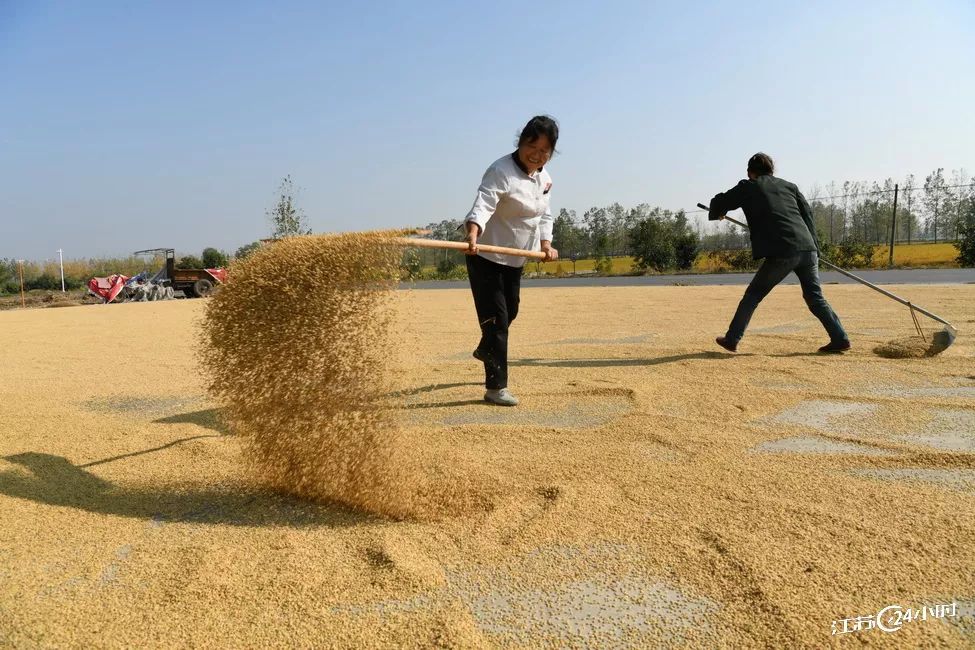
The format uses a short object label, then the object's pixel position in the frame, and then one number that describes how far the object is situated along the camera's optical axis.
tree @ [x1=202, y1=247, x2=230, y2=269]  32.06
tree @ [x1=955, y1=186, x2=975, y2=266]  25.16
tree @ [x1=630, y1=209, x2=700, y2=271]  34.03
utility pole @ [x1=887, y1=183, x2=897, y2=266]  30.15
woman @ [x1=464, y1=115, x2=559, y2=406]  4.55
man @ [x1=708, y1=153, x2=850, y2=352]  6.65
